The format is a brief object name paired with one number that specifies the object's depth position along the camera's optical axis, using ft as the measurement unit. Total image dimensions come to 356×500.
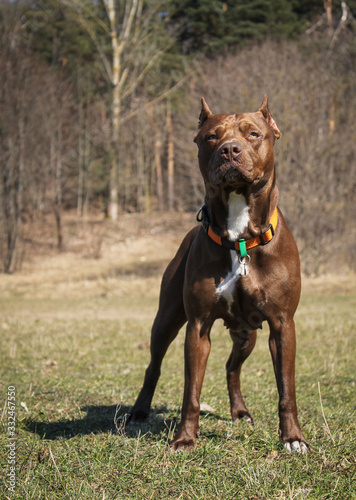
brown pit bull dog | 9.61
